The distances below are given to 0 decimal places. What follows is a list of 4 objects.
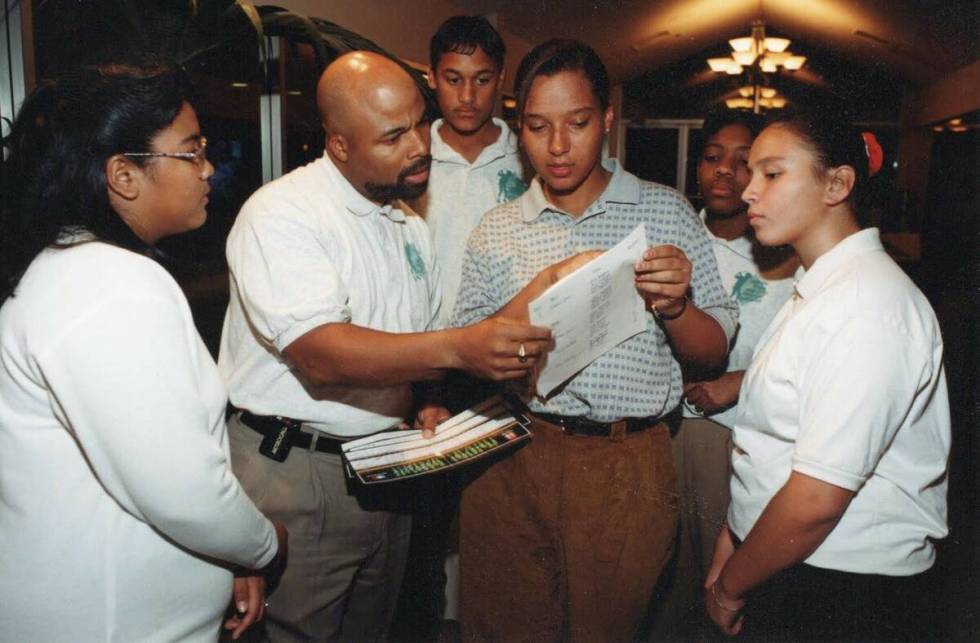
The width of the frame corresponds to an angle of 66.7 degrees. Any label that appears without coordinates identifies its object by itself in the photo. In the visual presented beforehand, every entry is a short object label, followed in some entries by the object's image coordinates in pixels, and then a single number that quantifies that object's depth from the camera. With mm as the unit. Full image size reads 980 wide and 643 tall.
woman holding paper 1688
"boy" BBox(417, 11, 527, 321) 2299
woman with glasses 979
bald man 1559
